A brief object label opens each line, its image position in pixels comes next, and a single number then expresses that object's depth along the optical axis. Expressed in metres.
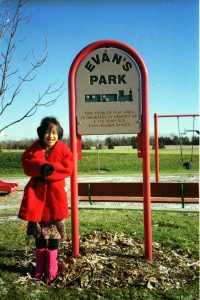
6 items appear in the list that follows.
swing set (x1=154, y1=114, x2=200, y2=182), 11.25
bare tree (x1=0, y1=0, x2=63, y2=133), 7.75
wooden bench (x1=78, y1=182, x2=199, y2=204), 6.87
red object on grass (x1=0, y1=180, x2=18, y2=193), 10.97
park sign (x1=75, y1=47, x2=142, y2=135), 4.11
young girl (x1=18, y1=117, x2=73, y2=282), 3.56
